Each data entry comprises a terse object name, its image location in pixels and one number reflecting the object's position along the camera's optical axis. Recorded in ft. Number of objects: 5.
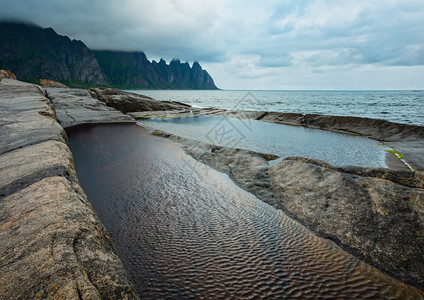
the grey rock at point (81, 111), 72.74
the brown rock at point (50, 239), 7.66
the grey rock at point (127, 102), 116.57
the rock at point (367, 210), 14.78
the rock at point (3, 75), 121.56
